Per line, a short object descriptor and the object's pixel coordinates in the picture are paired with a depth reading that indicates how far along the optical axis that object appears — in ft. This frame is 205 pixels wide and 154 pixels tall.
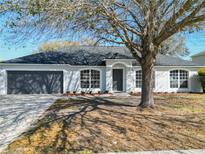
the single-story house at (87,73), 49.46
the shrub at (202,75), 53.52
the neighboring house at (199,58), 84.88
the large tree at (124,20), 18.66
